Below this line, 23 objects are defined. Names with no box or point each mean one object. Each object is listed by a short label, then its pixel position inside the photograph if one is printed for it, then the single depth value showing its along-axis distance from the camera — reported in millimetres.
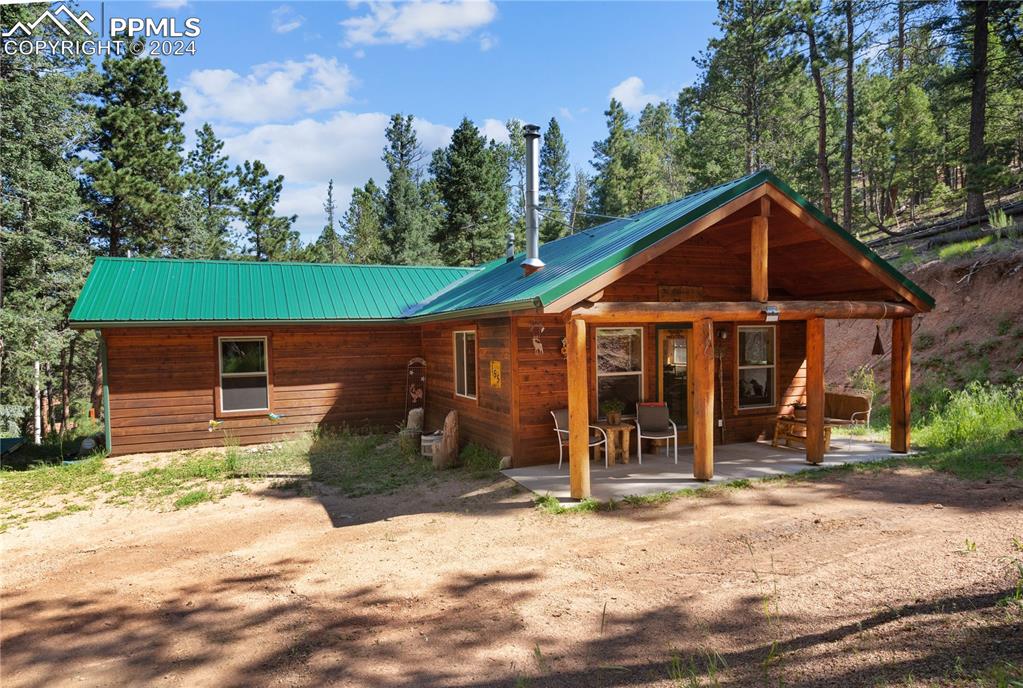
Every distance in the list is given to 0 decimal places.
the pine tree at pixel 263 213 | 31031
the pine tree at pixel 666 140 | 43094
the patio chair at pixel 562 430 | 8891
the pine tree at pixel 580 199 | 45188
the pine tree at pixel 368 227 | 35112
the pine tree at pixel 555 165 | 42969
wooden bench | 9430
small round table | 9023
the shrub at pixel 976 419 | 9578
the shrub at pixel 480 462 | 8914
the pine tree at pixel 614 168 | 34312
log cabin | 7707
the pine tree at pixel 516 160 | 46031
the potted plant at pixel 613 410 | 9359
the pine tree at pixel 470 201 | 29594
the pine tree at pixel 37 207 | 15273
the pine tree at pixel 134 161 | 18891
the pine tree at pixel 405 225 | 32062
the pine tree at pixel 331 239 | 45006
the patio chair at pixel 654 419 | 9414
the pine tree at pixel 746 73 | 22172
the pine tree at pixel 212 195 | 27750
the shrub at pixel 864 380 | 14539
